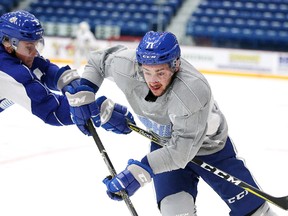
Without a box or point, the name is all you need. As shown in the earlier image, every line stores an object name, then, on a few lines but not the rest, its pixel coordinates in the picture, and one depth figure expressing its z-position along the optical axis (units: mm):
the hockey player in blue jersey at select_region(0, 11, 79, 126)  5246
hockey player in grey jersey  4316
